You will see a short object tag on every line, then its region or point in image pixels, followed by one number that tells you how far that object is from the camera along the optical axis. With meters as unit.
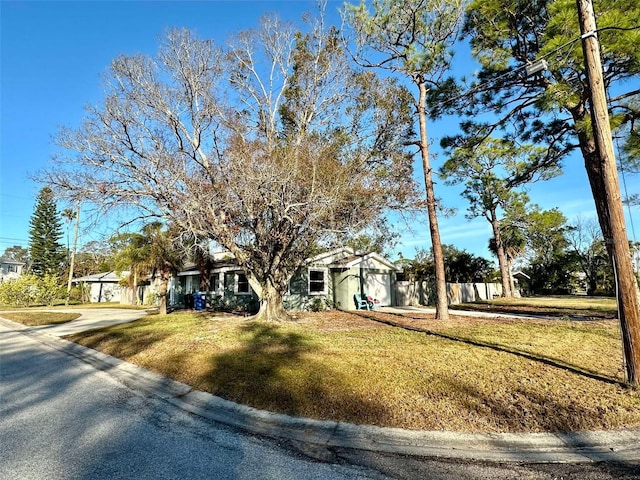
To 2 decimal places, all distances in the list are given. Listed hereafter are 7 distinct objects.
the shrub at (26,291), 24.47
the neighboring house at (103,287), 37.58
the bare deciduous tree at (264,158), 10.84
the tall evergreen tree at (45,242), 41.97
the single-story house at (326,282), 17.08
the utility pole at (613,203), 4.66
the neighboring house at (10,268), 54.03
